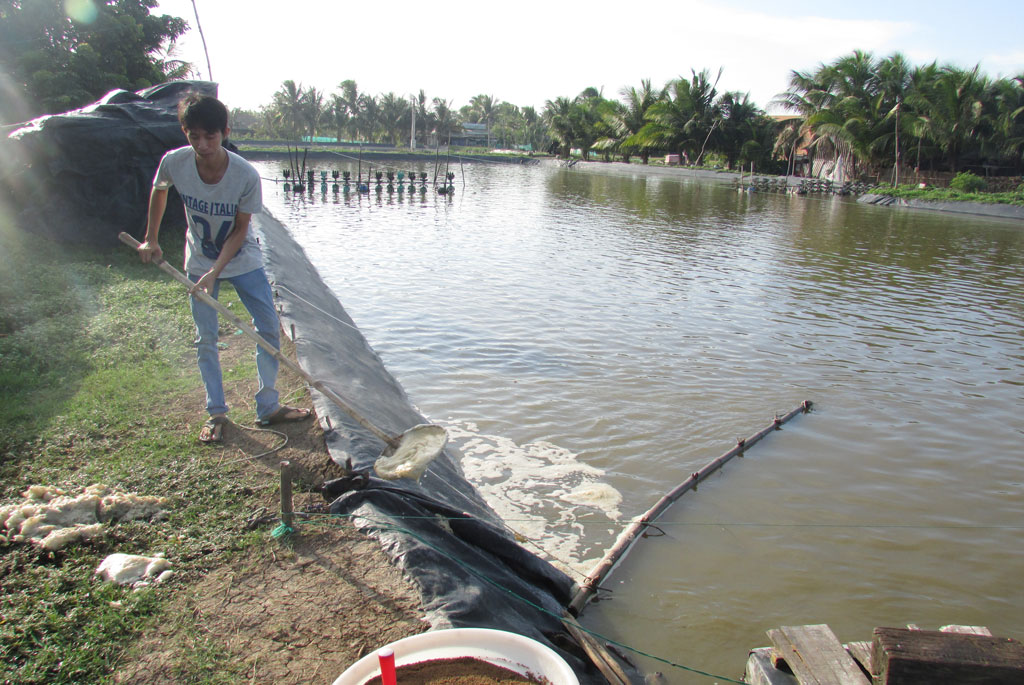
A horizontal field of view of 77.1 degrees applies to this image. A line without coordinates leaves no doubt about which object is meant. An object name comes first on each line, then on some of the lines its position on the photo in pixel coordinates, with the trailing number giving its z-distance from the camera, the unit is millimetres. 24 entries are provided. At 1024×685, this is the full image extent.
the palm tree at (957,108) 32344
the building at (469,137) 94250
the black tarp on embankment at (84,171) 9031
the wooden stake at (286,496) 3055
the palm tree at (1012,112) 31703
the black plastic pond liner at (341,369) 2928
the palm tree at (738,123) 51031
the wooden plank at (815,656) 2605
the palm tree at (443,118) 83375
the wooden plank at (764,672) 2816
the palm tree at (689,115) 51531
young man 3775
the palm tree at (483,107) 103038
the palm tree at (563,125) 73019
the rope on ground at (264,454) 3822
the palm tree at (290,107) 74688
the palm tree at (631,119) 59188
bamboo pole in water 3661
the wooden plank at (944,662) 2303
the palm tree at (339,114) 79000
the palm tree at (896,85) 35438
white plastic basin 2168
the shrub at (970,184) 32094
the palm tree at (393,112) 81125
